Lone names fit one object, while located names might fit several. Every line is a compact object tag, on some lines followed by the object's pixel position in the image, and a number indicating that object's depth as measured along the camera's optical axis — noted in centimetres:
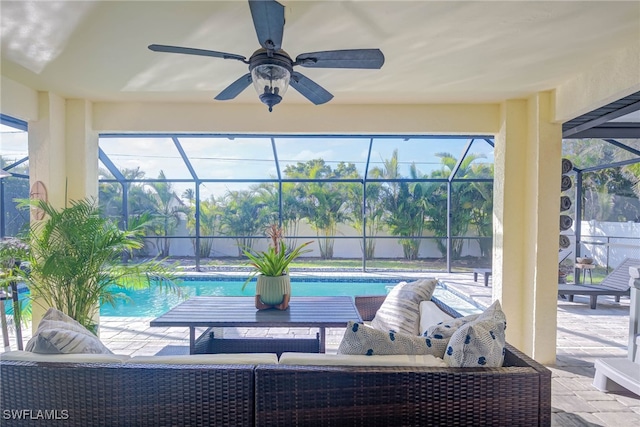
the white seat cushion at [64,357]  150
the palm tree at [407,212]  938
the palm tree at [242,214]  969
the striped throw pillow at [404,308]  277
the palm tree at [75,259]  279
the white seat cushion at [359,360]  149
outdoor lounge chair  510
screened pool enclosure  775
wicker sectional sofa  140
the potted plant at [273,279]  287
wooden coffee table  252
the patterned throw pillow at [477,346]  149
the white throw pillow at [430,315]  240
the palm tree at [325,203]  913
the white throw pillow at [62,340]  156
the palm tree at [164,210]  930
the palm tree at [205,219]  952
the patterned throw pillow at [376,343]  158
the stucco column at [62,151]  342
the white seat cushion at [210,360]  150
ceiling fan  164
